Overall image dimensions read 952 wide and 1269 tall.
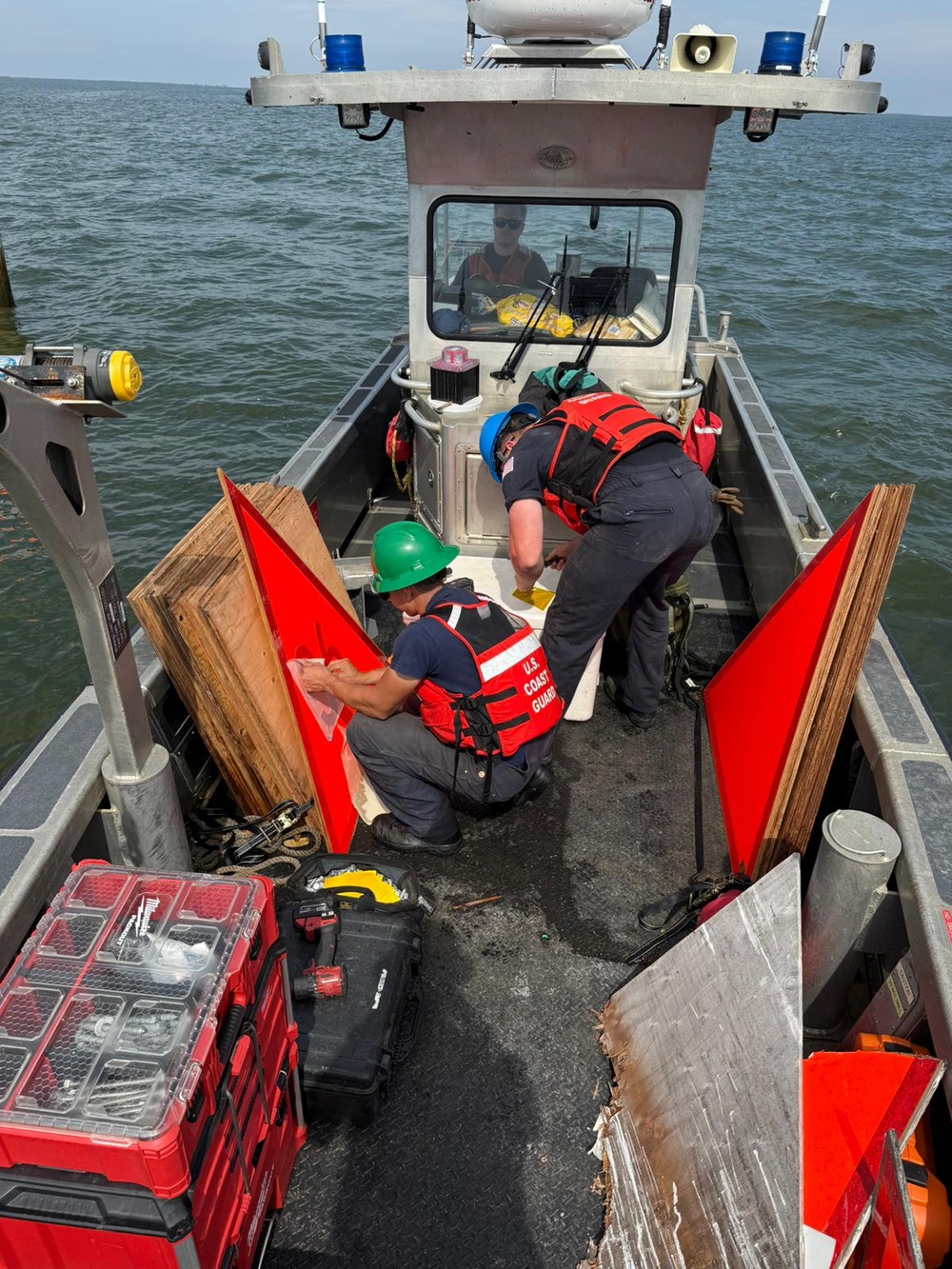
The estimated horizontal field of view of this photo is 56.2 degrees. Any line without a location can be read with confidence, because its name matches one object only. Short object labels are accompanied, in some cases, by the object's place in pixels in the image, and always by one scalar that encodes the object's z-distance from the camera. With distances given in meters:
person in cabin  5.00
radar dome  4.23
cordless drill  2.72
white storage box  4.31
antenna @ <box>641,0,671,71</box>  4.57
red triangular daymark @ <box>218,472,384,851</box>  3.41
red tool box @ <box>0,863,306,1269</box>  1.64
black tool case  2.58
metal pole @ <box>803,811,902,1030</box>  2.60
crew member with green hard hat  3.28
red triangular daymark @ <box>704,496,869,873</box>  3.34
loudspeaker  4.01
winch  2.02
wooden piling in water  16.59
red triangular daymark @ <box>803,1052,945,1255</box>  2.07
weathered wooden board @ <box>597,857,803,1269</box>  2.06
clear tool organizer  1.67
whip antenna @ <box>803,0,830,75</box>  3.95
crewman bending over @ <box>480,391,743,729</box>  3.77
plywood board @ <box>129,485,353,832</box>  3.05
